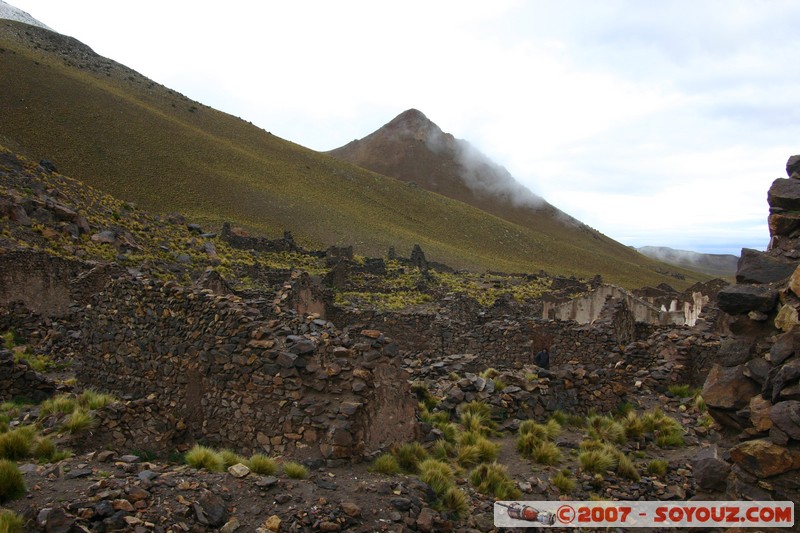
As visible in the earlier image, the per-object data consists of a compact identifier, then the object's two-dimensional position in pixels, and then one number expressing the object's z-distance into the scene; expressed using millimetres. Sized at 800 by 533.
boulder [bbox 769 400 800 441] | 4949
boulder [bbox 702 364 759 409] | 5738
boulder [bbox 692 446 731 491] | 5816
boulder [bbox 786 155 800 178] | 6566
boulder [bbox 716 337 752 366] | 5887
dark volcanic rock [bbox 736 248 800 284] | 5957
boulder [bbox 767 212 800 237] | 6262
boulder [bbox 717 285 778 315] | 5820
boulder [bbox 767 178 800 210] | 6297
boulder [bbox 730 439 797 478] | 5055
